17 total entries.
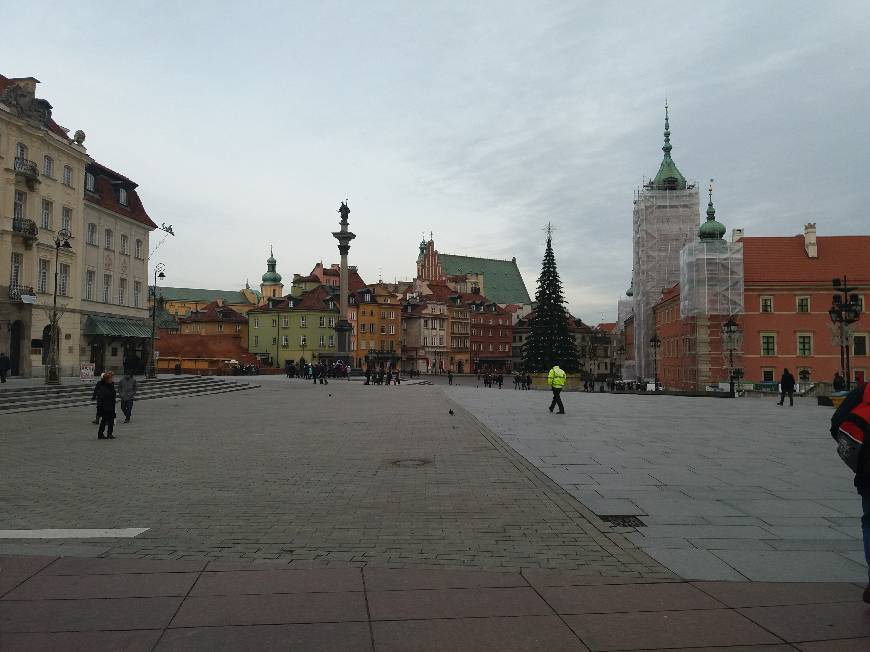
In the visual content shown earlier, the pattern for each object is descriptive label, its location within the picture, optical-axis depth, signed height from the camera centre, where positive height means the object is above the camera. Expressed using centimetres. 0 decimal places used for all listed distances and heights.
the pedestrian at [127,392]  1895 -85
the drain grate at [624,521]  709 -170
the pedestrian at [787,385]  2913 -97
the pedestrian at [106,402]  1497 -89
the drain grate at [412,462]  1134 -170
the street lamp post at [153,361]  4338 +11
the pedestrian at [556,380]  2166 -55
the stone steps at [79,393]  2372 -139
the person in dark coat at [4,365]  3087 -15
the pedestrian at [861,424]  462 -43
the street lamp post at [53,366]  2990 -16
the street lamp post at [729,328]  4131 +227
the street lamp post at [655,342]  5462 +176
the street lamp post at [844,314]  2739 +209
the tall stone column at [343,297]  6008 +603
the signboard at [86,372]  3400 -48
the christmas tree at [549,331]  6831 +335
